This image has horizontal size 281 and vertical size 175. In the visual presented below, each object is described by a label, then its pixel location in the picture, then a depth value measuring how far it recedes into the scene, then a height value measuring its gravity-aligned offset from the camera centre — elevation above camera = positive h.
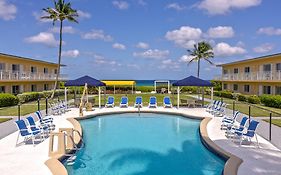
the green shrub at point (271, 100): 17.08 -1.24
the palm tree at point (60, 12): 22.10 +9.23
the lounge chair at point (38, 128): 7.86 -1.82
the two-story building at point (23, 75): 20.89 +1.51
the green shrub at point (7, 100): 16.89 -1.26
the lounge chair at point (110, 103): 16.62 -1.46
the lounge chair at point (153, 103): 16.47 -1.43
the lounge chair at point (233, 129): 7.89 -1.87
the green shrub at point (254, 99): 19.71 -1.26
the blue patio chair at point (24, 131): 7.21 -1.79
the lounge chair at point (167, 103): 16.57 -1.44
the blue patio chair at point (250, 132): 7.27 -1.79
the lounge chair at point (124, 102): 16.76 -1.38
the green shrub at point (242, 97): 21.30 -1.16
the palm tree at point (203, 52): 36.32 +7.16
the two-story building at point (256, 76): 20.64 +1.47
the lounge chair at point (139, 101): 16.09 -1.24
